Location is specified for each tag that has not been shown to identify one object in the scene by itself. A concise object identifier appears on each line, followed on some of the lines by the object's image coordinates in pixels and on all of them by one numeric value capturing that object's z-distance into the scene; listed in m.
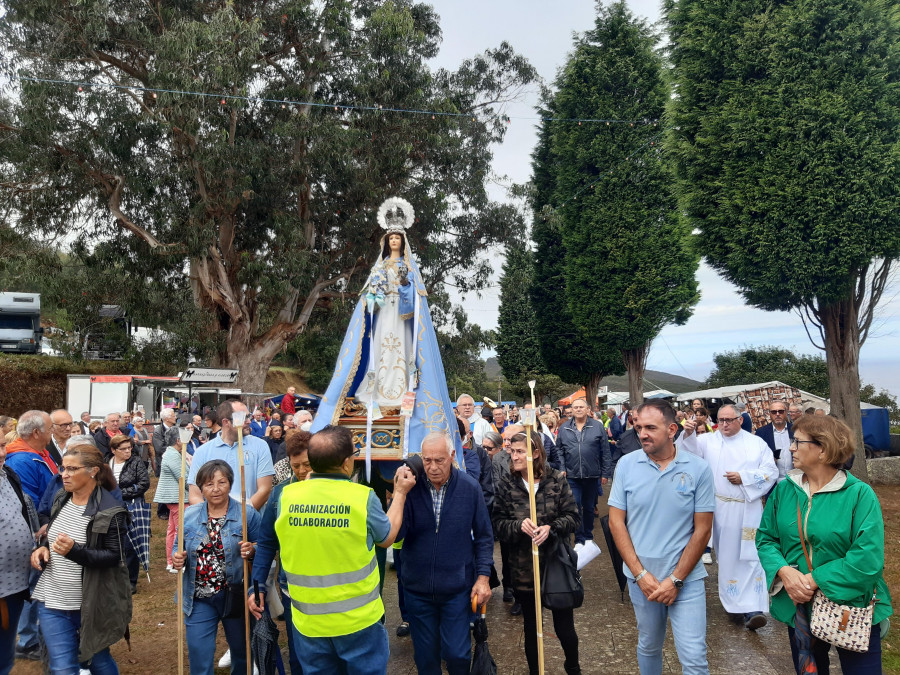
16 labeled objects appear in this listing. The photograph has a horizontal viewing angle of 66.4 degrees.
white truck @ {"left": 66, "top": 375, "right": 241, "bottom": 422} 19.52
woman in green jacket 3.23
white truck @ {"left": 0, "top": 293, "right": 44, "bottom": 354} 23.98
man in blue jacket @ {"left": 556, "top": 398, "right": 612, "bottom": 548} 8.48
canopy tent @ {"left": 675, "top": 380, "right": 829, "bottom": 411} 23.56
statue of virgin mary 7.04
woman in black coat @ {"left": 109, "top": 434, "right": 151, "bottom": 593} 6.67
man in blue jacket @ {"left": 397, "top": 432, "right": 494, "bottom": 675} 3.95
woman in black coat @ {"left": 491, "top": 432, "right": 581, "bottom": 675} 4.59
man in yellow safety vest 3.26
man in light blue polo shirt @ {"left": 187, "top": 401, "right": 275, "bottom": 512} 5.66
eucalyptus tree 17.44
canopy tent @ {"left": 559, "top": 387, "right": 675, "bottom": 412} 32.75
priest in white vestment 5.98
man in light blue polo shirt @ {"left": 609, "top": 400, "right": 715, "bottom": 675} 3.76
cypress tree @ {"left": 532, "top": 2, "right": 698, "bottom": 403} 22.88
